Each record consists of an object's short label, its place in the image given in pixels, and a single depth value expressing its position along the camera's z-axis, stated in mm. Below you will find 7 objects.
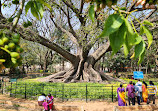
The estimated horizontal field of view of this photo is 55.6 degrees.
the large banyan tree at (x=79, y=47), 11773
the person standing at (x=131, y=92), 7781
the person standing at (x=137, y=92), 8204
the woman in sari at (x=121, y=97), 7102
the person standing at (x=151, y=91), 7926
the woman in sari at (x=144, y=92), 8509
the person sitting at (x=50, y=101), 7201
